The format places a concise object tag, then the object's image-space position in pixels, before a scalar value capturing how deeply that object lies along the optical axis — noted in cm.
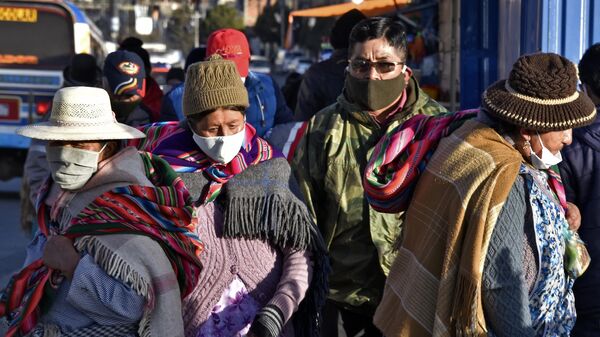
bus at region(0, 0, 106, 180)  1465
